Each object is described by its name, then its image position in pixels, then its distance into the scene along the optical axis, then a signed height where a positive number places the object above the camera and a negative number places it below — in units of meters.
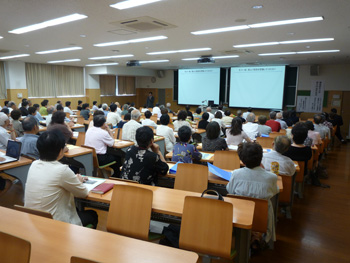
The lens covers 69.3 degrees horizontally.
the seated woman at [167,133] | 5.40 -0.77
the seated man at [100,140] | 4.52 -0.78
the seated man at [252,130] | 5.64 -0.68
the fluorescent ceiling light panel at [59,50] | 7.88 +1.45
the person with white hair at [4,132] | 4.26 -0.67
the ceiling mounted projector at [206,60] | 8.83 +1.34
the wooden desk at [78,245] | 1.50 -0.94
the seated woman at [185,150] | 3.54 -0.73
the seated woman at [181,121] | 6.40 -0.59
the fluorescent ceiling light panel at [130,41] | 6.25 +1.45
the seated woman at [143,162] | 2.76 -0.71
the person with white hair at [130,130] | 5.41 -0.71
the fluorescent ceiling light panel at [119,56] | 9.41 +1.53
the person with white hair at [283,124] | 7.25 -0.68
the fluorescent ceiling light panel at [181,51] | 7.86 +1.52
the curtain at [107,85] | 15.55 +0.69
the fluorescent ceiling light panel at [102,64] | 12.82 +1.64
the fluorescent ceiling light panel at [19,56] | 9.55 +1.46
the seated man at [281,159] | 3.23 -0.76
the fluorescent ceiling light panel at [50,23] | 4.44 +1.36
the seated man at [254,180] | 2.40 -0.77
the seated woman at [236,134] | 4.72 -0.65
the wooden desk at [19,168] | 3.35 -0.99
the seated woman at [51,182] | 2.04 -0.70
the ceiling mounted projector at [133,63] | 10.76 +1.42
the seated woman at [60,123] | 4.54 -0.51
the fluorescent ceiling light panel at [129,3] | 3.58 +1.34
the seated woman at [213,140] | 4.01 -0.67
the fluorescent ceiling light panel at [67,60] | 10.81 +1.54
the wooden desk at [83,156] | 4.04 -0.98
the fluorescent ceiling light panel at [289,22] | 4.40 +1.42
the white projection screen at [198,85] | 13.68 +0.73
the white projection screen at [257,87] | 11.98 +0.61
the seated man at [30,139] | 3.75 -0.67
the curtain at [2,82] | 11.50 +0.53
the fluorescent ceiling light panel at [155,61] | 11.31 +1.60
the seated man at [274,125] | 6.64 -0.65
